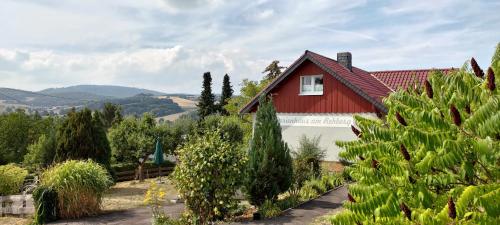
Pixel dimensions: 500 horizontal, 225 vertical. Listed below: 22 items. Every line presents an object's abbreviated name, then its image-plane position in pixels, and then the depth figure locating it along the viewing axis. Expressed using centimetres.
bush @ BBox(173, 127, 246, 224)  1309
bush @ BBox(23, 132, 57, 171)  2800
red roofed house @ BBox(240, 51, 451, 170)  2450
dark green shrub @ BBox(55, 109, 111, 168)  2388
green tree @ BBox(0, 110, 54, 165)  4666
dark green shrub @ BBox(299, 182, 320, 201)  1773
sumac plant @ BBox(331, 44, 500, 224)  309
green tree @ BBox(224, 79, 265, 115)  5838
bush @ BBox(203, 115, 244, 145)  3785
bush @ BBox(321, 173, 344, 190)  1976
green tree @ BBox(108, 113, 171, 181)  3136
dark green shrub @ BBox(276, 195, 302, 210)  1565
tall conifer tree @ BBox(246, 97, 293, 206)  1529
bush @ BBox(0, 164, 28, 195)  1989
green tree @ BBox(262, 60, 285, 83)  5897
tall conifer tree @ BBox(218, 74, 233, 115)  6944
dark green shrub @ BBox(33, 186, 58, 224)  1537
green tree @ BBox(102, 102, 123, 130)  8694
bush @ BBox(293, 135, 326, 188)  1858
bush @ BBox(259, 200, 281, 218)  1416
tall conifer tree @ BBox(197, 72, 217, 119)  6756
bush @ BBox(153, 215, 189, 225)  1258
